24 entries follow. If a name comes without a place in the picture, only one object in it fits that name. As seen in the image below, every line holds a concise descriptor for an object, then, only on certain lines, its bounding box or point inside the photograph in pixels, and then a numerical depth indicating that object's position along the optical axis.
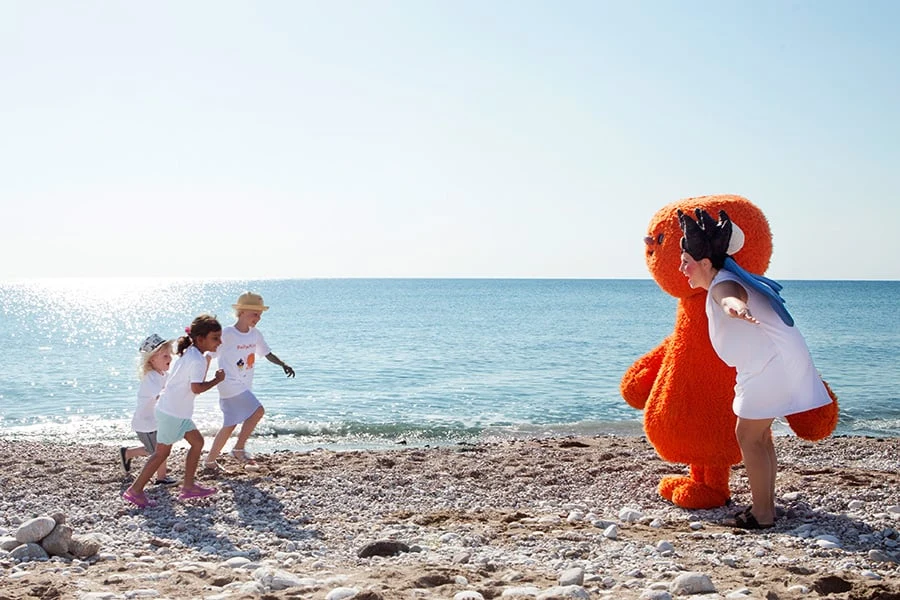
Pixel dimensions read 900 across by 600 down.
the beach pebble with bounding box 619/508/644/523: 5.98
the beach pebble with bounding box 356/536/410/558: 5.02
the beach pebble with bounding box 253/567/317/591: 4.18
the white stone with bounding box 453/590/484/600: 3.85
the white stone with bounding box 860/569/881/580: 4.29
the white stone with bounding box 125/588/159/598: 4.05
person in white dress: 5.38
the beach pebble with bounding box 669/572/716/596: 3.97
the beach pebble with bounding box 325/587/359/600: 3.85
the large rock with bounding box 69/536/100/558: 4.96
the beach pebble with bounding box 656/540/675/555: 4.90
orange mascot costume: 6.09
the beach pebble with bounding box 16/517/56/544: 4.99
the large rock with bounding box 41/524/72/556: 4.93
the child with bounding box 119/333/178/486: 7.32
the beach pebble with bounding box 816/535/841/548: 4.98
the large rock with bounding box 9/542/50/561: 4.86
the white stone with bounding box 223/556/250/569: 4.82
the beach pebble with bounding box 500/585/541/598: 3.94
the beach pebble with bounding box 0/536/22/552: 5.02
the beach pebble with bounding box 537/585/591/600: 3.86
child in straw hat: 8.09
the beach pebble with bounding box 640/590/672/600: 3.83
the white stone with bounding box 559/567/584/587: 4.18
